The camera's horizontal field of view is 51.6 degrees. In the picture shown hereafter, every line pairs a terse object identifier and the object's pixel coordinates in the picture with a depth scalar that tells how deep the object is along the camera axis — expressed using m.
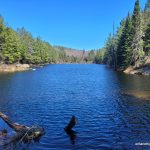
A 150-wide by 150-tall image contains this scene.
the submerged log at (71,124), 11.64
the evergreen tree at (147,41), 46.04
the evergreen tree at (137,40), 46.02
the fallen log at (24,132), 10.52
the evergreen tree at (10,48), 50.27
